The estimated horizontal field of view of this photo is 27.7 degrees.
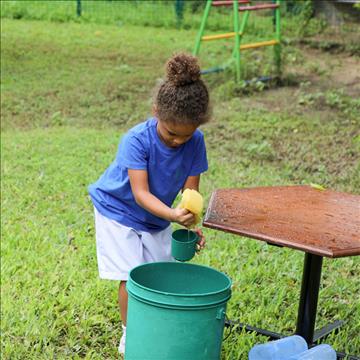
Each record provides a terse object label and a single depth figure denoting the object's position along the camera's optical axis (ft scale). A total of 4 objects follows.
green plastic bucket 7.57
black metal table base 9.73
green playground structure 26.78
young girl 8.92
